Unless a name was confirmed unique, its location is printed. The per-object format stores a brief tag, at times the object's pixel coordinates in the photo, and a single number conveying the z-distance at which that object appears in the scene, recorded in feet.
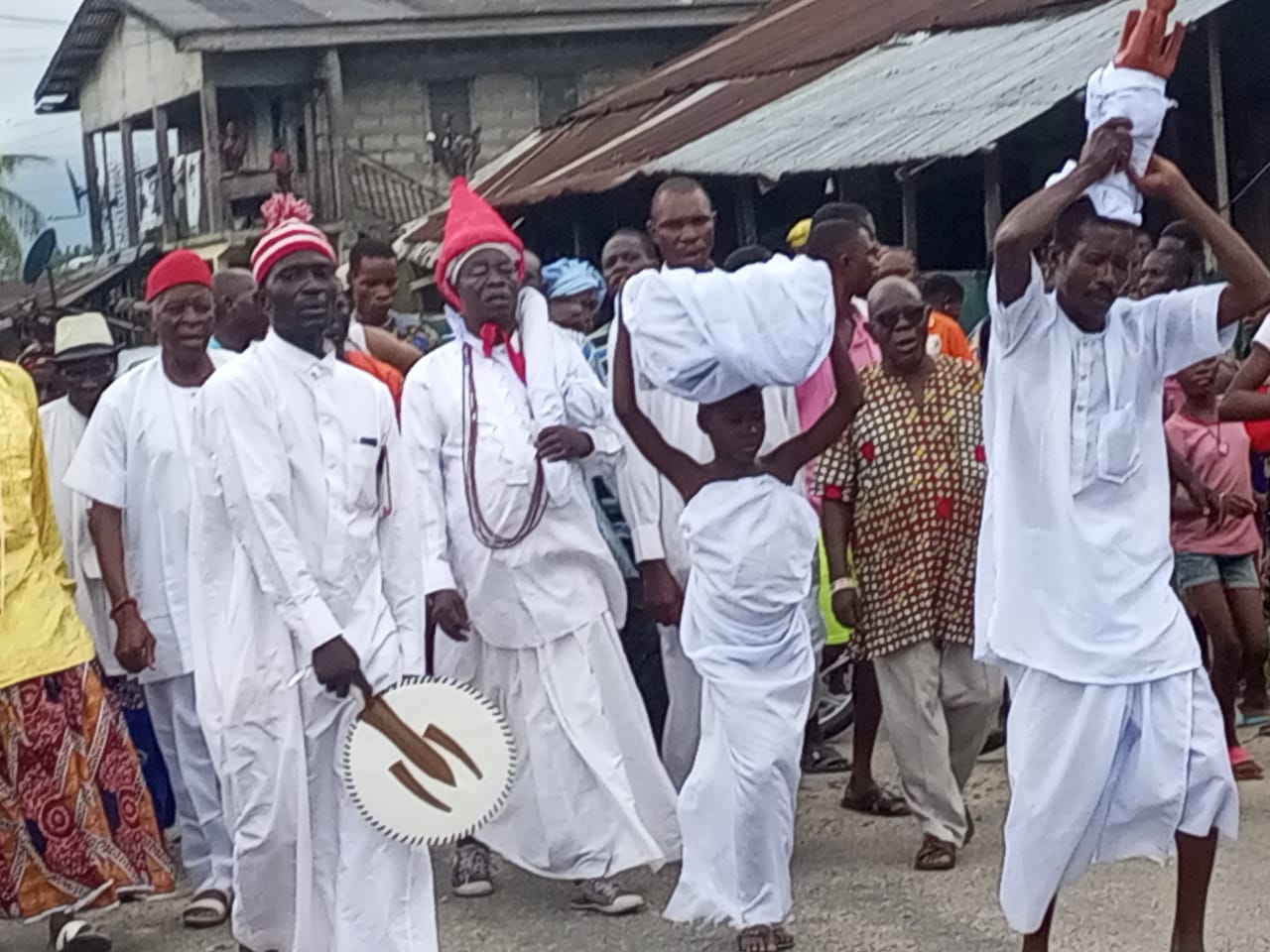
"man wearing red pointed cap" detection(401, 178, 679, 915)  23.40
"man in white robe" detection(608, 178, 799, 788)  24.08
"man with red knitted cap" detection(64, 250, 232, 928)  24.76
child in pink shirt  26.68
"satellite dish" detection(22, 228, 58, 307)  58.21
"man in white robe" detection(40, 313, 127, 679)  26.86
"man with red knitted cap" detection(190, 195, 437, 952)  18.71
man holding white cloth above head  17.80
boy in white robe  21.16
